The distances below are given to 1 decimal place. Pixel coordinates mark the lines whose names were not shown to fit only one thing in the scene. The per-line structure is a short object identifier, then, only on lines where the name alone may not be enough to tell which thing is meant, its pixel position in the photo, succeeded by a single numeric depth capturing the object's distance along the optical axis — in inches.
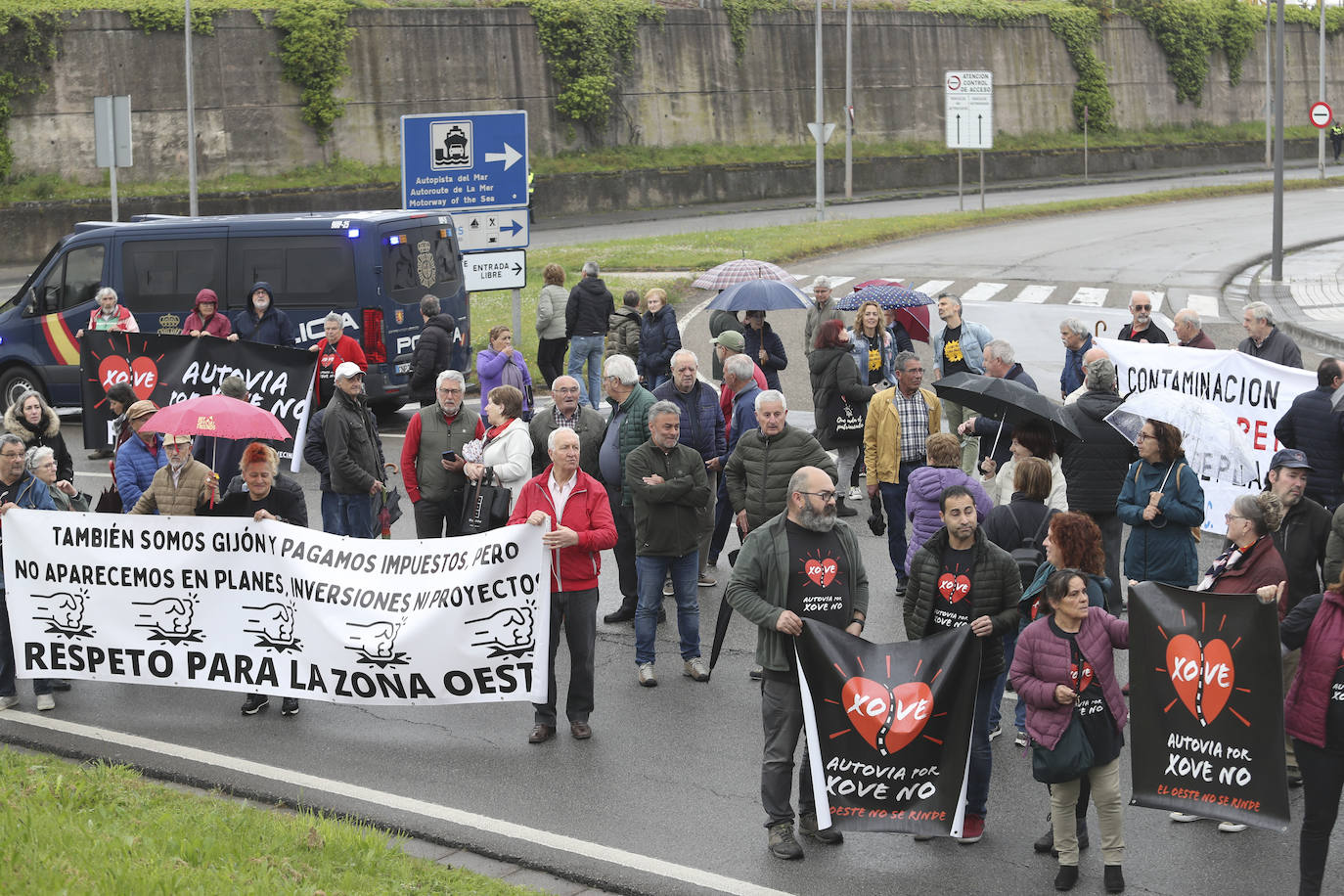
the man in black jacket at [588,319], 768.3
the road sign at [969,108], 1590.8
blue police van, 747.4
